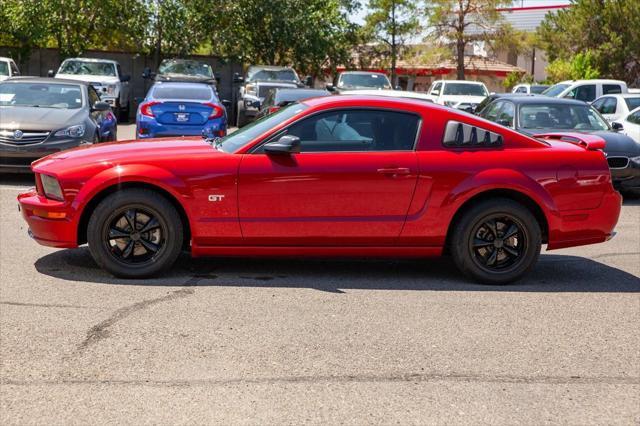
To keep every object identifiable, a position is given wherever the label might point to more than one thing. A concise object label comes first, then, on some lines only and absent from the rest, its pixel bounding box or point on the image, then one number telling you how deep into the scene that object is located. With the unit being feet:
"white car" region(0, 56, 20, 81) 87.25
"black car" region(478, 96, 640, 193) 43.14
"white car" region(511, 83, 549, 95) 117.54
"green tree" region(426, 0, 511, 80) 163.02
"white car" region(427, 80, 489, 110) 96.17
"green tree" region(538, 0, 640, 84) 142.51
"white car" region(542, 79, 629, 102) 89.66
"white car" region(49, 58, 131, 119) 90.89
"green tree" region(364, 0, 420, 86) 162.20
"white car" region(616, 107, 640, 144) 51.23
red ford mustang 23.94
